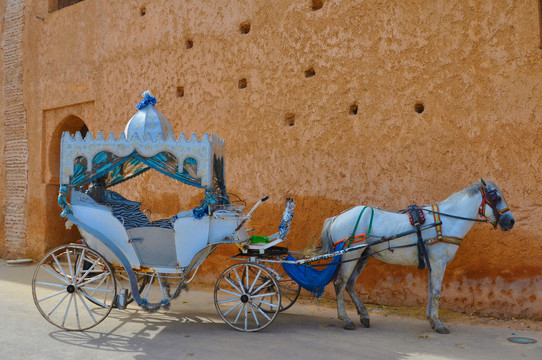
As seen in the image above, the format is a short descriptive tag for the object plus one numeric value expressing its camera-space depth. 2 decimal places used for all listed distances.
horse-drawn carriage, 5.26
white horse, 5.35
